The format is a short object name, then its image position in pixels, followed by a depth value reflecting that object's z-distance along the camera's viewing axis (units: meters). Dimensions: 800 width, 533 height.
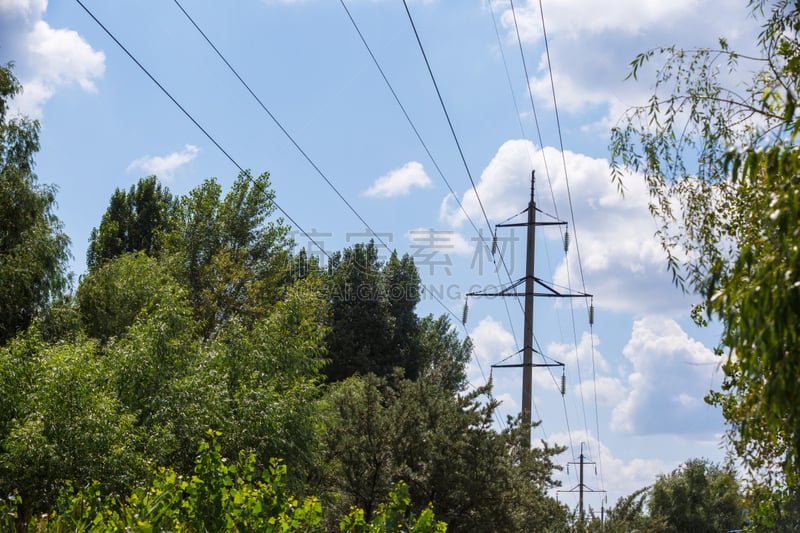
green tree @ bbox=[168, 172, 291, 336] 37.72
